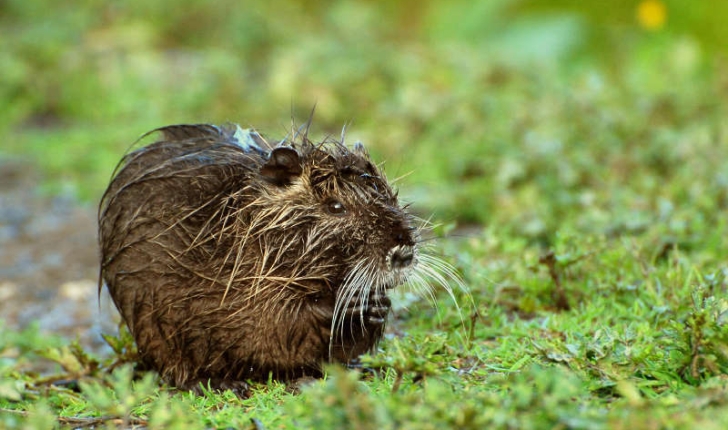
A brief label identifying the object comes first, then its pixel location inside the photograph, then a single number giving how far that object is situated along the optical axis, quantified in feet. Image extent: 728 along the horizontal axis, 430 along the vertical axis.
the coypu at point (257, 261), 24.66
